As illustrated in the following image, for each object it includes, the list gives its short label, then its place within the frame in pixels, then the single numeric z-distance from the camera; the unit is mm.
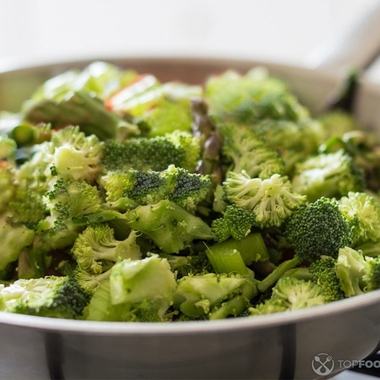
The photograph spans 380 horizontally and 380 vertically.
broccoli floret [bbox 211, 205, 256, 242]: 533
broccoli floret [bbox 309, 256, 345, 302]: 515
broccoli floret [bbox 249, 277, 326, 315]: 496
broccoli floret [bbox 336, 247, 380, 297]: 515
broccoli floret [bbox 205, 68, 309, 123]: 714
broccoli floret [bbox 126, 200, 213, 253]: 528
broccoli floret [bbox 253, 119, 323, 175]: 650
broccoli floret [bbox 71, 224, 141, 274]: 527
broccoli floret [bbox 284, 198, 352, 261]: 536
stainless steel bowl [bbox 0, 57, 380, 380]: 443
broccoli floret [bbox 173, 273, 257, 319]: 508
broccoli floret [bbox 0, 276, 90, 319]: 487
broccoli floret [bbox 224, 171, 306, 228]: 542
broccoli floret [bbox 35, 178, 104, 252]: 539
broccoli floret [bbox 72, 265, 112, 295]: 515
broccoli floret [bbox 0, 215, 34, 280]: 551
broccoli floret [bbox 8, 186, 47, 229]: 567
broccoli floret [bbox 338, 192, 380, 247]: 562
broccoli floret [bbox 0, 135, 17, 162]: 586
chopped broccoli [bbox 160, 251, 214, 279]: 532
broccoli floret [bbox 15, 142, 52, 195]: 575
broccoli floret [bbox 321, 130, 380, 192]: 674
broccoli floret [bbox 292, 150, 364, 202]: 615
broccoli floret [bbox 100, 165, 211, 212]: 537
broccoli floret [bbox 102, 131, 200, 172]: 573
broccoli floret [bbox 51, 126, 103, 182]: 555
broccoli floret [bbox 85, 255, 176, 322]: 492
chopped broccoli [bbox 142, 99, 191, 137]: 632
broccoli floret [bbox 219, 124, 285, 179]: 590
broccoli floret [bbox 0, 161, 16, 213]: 573
